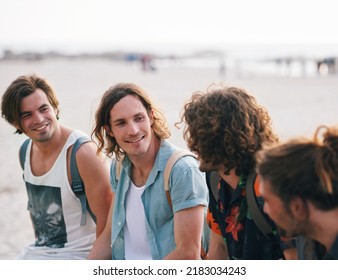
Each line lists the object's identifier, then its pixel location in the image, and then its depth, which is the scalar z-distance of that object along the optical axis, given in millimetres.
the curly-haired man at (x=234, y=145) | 2492
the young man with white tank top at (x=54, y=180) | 3316
